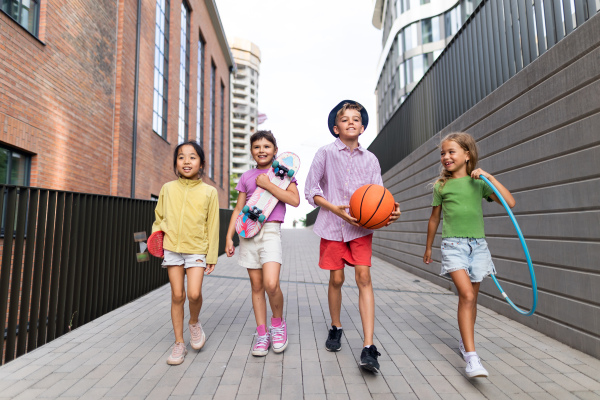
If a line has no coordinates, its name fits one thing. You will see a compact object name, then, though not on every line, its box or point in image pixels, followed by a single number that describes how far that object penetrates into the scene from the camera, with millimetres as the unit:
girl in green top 3092
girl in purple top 3469
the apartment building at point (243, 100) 87438
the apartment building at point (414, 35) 27922
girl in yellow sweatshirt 3432
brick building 7402
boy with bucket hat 3414
